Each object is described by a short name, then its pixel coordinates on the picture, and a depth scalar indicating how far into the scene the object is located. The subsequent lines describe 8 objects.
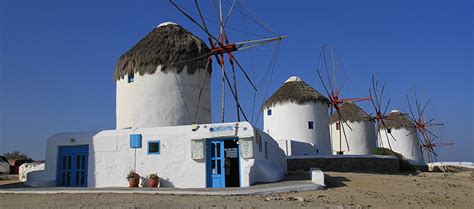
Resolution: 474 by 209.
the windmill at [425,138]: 43.25
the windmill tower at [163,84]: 20.06
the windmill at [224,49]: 18.59
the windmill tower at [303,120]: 30.28
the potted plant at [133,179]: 15.70
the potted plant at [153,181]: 15.48
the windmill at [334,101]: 31.70
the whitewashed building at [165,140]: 15.41
